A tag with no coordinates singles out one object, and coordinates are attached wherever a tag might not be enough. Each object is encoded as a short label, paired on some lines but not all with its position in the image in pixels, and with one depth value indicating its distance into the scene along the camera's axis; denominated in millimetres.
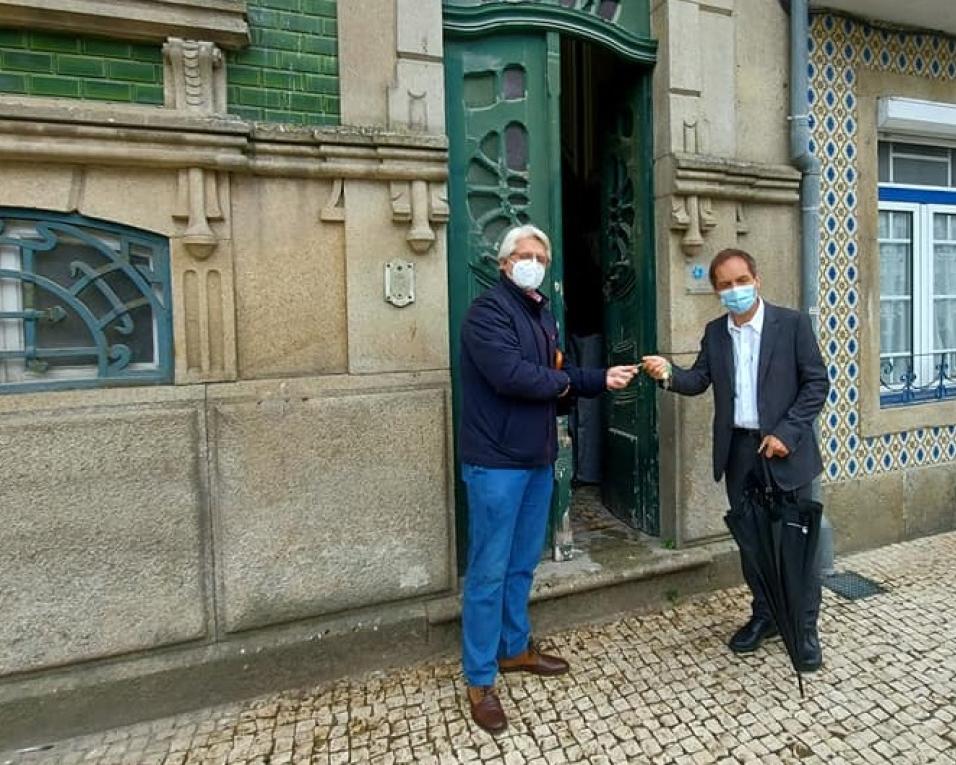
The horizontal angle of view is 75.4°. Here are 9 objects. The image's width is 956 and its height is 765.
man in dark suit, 2768
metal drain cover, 3672
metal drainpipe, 3818
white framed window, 4578
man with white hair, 2438
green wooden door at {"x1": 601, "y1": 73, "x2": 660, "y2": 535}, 3789
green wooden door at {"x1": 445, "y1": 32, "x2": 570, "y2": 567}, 3316
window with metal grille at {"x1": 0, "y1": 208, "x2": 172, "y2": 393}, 2555
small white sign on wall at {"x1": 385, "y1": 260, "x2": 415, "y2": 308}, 2994
